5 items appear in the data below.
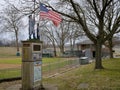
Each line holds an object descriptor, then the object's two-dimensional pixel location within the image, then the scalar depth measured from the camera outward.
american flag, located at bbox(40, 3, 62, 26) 6.51
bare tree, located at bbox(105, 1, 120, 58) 17.69
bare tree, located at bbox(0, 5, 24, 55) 10.02
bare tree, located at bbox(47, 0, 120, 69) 10.24
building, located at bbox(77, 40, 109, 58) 37.28
